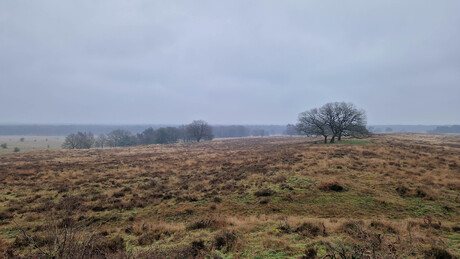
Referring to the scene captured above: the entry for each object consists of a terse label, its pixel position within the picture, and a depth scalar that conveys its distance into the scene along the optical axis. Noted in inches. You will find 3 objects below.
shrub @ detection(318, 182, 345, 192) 442.6
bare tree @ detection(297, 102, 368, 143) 1521.9
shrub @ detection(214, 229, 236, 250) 240.2
